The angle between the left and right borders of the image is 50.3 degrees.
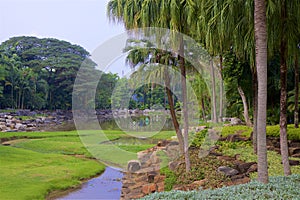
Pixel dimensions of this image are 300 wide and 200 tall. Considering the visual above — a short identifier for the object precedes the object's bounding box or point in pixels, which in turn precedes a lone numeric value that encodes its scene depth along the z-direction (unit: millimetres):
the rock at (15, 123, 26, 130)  33188
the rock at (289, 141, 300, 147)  11328
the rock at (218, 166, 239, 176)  8570
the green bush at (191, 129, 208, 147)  15101
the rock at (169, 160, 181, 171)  11418
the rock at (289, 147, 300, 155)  11016
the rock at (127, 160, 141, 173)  12506
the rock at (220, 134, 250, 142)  13931
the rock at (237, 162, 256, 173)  8859
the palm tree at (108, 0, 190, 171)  9062
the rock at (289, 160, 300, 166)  8991
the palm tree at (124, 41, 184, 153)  11086
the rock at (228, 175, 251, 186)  7680
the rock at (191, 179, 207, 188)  8254
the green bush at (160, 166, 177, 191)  9516
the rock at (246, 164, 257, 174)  8523
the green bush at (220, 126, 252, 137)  14483
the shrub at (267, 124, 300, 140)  11508
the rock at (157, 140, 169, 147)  16542
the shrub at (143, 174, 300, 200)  4566
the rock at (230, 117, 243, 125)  20328
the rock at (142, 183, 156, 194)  9359
